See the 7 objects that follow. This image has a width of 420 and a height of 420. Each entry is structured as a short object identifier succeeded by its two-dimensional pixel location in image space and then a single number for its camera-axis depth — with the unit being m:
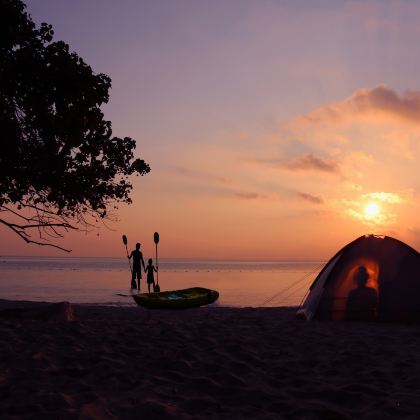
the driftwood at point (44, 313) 12.67
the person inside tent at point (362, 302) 13.49
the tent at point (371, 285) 13.41
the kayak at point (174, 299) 17.48
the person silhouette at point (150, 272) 24.19
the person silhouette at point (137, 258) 25.00
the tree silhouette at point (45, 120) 12.30
